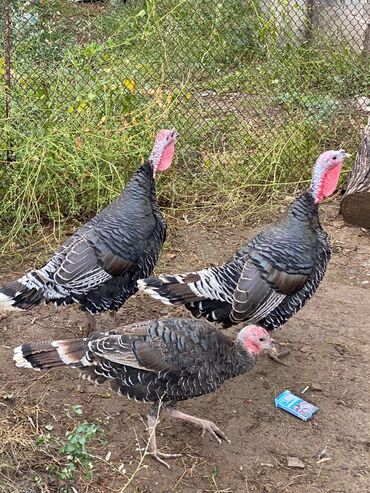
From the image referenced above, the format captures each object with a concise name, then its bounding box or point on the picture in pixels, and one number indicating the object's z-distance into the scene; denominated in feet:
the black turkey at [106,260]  12.35
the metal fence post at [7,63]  16.34
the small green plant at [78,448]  9.15
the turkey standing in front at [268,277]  11.95
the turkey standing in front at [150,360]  10.46
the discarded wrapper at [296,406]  11.90
